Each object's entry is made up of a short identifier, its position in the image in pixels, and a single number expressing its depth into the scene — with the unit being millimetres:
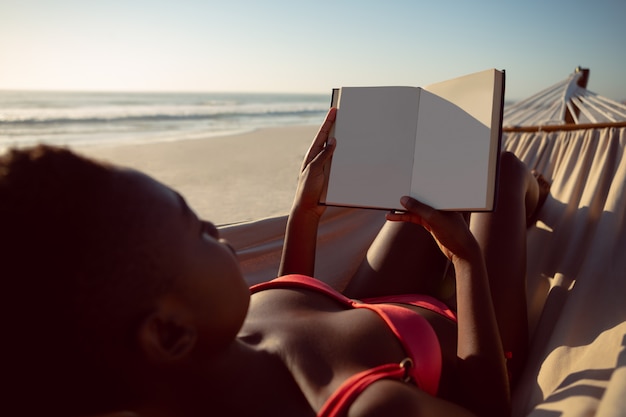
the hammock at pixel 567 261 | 788
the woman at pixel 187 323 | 463
